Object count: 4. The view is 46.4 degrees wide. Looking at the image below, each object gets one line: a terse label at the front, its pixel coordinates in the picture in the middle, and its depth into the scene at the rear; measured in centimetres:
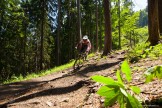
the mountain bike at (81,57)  1108
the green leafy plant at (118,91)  105
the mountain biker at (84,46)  1045
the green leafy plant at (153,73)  136
